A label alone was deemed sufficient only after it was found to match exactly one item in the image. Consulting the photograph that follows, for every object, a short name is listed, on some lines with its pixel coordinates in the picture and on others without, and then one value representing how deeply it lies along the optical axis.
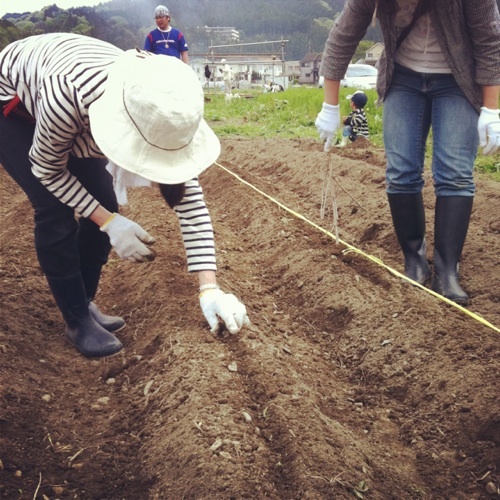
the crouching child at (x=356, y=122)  7.61
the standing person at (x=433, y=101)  2.69
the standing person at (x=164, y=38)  8.76
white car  18.12
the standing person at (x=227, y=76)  20.22
